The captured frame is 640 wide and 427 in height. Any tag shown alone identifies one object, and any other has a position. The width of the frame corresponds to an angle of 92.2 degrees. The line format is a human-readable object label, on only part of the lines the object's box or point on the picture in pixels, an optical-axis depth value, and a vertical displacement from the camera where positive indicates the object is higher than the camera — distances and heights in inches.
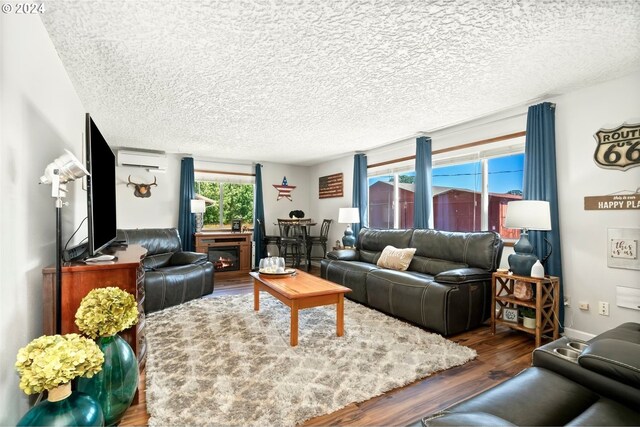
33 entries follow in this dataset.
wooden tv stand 67.7 -15.6
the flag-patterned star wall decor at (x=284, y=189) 279.7 +24.7
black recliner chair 138.1 -26.6
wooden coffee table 104.0 -27.3
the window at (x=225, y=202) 253.8 +12.4
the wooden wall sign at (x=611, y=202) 99.0 +4.0
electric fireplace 235.8 -31.8
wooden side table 104.5 -31.3
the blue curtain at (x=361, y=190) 223.5 +18.7
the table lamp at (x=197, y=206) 223.0 +7.7
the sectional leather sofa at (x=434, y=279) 114.8 -27.5
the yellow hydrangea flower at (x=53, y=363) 44.1 -21.6
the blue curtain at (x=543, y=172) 116.1 +16.6
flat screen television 71.0 +7.8
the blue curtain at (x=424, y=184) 171.9 +17.8
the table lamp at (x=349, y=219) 209.5 -2.2
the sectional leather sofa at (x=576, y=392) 43.2 -27.9
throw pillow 153.4 -21.9
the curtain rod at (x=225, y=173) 247.0 +36.7
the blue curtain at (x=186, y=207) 230.1 +7.3
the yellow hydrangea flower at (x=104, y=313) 62.1 -19.6
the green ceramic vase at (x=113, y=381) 62.7 -34.2
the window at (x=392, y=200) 201.6 +10.9
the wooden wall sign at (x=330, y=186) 254.1 +25.9
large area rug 70.8 -43.6
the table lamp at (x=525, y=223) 106.7 -2.9
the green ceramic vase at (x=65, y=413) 45.6 -29.9
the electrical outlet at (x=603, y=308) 105.2 -32.4
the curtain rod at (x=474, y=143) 135.4 +35.6
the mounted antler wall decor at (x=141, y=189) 219.5 +19.8
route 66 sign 98.7 +22.3
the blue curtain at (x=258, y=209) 259.4 +6.2
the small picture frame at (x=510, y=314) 115.2 -37.7
